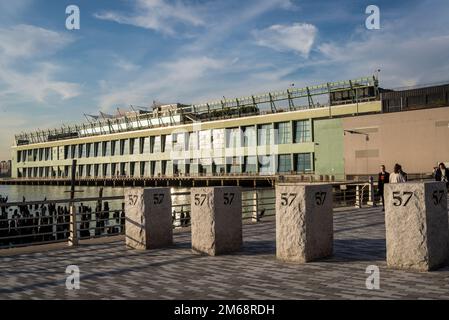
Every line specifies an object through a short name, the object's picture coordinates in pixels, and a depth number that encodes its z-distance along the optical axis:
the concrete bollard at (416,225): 8.04
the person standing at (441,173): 19.71
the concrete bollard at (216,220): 10.72
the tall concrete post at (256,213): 17.12
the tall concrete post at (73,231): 12.94
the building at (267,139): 51.22
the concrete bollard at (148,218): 11.88
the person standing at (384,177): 18.06
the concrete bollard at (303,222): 9.31
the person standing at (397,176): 15.69
